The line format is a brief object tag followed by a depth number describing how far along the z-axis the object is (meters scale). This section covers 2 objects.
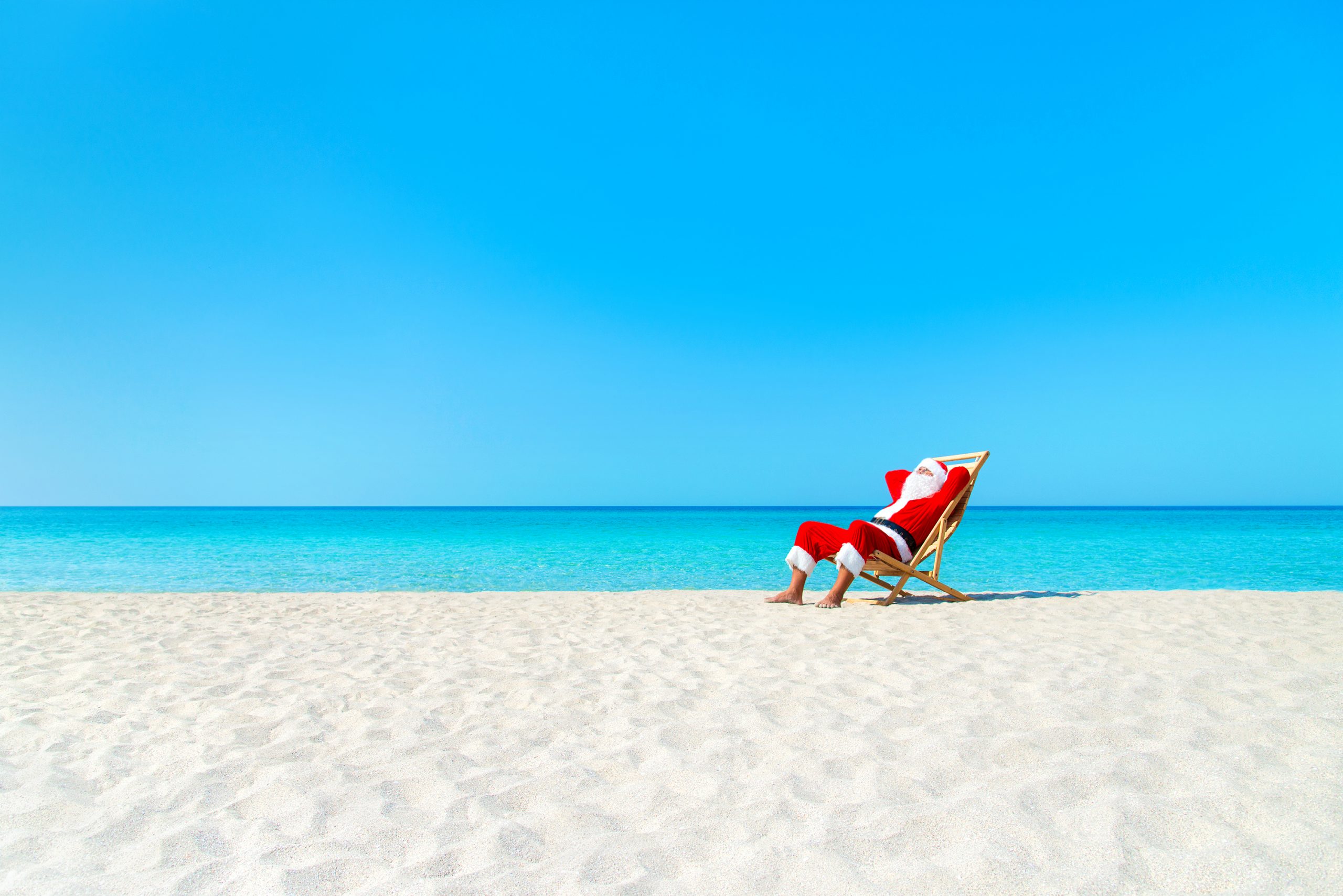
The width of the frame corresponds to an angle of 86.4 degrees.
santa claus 6.72
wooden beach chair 6.93
